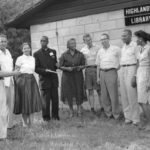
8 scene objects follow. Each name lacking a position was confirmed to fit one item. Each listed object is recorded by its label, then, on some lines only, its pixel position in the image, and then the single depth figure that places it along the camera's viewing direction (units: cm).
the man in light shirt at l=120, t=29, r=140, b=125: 745
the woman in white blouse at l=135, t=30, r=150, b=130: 680
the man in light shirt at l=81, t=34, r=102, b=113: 878
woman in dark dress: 859
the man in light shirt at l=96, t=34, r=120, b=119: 809
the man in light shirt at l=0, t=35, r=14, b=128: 695
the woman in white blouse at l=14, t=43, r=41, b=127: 758
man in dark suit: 828
